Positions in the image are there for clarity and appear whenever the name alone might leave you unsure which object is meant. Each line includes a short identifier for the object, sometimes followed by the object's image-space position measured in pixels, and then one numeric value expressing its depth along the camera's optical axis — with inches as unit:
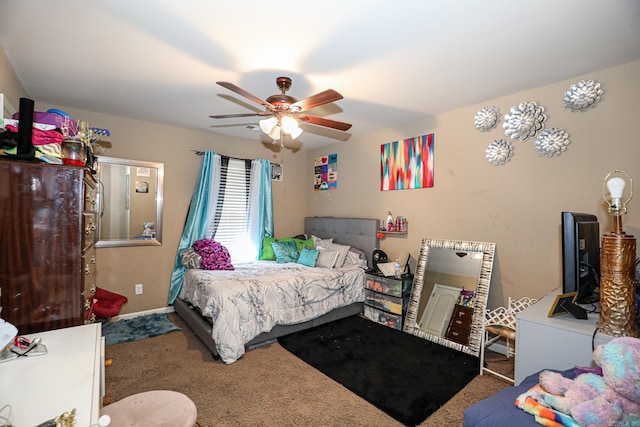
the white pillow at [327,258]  153.1
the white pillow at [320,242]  170.0
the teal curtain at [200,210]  154.9
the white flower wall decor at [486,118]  114.9
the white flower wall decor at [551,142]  100.0
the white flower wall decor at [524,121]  105.0
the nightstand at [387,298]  131.6
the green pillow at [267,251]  171.6
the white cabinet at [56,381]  30.1
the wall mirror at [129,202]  139.2
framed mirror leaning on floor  112.1
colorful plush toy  37.9
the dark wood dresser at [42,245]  54.2
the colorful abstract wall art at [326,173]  185.2
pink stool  43.6
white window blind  170.7
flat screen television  65.9
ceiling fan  81.7
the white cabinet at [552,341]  56.7
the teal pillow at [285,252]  165.6
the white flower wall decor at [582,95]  93.1
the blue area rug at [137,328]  121.7
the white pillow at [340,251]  153.5
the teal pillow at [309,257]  155.7
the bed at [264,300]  104.4
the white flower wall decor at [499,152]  112.7
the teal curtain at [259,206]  179.0
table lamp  54.8
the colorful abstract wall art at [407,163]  138.5
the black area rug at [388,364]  82.7
